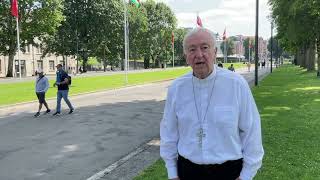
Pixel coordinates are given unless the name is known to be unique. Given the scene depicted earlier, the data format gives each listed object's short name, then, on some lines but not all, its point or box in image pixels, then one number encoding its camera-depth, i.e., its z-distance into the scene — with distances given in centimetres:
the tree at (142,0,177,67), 10269
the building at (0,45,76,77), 7625
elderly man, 300
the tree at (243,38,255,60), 17875
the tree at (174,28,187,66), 12356
